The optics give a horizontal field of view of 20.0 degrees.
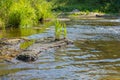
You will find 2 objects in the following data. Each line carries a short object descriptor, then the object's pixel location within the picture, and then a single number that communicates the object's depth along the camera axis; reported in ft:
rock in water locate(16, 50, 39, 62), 44.86
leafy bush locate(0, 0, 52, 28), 84.07
